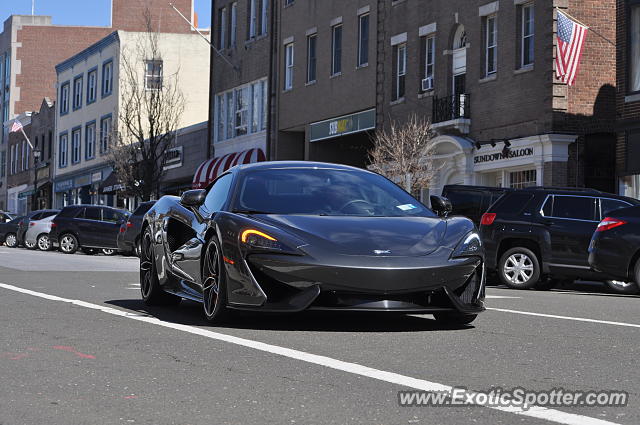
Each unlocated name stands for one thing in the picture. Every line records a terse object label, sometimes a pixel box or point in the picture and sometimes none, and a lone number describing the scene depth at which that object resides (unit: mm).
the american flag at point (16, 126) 68500
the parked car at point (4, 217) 51169
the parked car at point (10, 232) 44719
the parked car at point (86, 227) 36969
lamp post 78600
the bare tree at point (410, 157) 31703
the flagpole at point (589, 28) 28047
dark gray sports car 8586
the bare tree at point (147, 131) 49219
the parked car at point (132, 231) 30609
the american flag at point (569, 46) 27625
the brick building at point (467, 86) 29172
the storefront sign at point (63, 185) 72750
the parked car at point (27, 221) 41531
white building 61094
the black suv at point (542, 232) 18516
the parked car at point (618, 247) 16516
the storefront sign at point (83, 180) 68688
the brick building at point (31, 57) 93875
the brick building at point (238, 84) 45844
